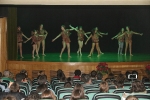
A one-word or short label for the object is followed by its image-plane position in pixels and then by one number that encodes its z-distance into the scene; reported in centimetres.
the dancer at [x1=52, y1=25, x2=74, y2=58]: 1474
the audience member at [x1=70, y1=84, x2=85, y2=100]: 502
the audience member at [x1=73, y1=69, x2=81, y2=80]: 884
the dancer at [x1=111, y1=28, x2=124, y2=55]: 1536
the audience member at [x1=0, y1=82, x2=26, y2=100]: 520
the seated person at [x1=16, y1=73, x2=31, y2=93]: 700
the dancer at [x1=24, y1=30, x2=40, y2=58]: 1483
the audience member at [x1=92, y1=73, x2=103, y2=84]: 763
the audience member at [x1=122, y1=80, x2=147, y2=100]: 570
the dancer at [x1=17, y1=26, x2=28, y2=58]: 1500
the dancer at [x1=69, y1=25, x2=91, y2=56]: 1523
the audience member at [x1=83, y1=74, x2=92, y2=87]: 681
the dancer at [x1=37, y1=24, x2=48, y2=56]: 1502
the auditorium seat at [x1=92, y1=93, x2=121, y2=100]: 518
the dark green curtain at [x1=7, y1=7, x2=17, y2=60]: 1377
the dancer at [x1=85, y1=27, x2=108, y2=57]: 1527
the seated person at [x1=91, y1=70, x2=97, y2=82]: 815
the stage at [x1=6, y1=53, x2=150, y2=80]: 1242
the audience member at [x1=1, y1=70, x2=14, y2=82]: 787
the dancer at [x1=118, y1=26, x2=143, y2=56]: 1532
